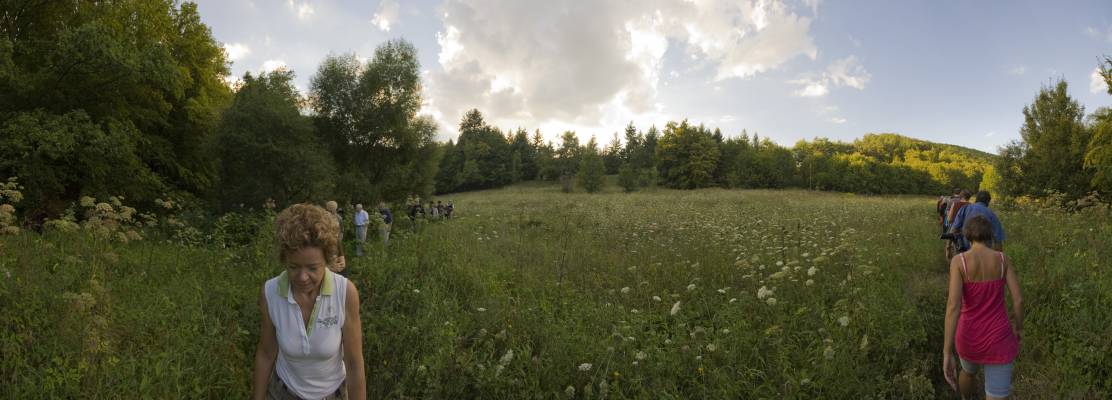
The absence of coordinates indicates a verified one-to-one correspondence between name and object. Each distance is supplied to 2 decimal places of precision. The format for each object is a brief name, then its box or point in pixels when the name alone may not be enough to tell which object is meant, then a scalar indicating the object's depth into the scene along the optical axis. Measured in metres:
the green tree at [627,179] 54.41
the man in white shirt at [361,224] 10.41
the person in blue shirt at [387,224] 10.93
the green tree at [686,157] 61.16
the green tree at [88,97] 10.95
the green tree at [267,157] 15.95
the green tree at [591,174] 54.50
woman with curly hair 2.09
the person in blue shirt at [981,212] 5.95
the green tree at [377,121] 20.14
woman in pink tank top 3.44
